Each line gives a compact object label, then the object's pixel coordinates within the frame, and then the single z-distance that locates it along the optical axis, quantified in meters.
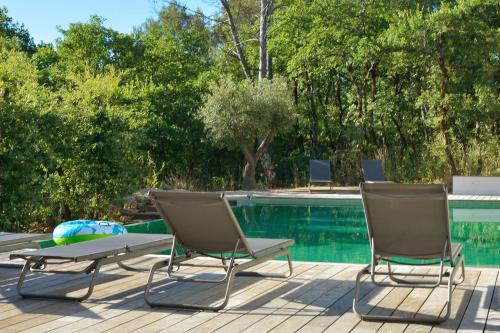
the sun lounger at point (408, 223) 3.90
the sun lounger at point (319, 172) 16.81
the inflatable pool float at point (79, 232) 6.67
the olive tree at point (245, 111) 16.72
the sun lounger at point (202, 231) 4.21
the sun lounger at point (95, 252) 4.18
